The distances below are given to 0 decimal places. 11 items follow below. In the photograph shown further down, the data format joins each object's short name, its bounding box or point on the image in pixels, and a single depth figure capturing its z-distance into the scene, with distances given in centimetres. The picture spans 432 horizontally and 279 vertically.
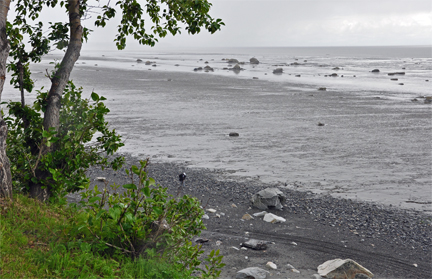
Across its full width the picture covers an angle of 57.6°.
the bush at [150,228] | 557
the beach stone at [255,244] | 914
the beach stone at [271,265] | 832
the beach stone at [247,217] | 1117
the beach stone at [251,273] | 768
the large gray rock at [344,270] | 796
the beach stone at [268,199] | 1184
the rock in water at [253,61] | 10804
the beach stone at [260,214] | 1139
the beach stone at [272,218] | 1095
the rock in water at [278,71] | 7269
